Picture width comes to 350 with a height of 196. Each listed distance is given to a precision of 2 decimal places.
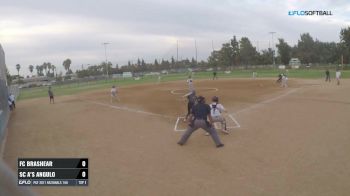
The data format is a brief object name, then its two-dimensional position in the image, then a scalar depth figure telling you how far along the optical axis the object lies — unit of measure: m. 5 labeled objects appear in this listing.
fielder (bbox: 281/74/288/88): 34.81
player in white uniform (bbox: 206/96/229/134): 14.43
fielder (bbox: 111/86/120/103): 29.95
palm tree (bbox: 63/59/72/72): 165.38
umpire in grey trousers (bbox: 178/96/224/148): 12.59
